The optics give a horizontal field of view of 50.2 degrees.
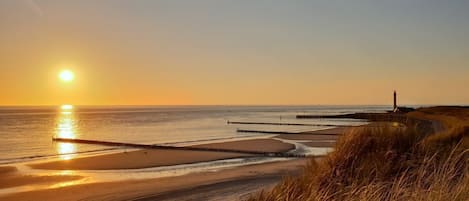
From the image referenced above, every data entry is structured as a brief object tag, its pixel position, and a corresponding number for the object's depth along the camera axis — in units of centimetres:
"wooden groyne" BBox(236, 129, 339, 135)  6030
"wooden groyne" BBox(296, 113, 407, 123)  9903
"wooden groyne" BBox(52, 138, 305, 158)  3267
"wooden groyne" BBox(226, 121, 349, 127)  8719
